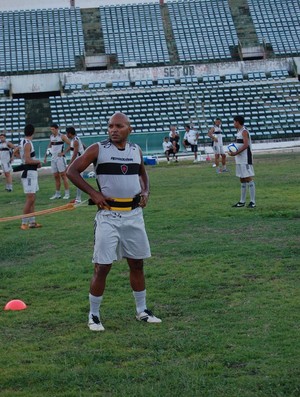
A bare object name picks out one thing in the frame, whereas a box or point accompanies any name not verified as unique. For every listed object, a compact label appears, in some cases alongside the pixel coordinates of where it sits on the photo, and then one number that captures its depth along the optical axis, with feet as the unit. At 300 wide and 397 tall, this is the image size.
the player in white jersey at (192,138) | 128.83
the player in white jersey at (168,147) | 127.88
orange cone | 30.37
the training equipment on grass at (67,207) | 33.36
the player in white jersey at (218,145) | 98.22
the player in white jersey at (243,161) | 61.25
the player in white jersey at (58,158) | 76.13
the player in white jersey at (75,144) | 71.67
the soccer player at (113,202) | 26.94
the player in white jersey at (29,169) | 56.70
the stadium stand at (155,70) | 161.07
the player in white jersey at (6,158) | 88.89
